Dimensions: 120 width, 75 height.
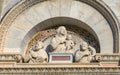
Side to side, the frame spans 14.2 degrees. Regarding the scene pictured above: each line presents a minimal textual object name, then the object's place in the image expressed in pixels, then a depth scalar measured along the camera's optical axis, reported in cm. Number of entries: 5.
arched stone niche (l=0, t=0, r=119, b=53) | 1680
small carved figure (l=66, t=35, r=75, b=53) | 1625
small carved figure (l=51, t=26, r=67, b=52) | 1616
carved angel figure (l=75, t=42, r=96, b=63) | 1555
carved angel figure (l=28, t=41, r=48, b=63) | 1563
